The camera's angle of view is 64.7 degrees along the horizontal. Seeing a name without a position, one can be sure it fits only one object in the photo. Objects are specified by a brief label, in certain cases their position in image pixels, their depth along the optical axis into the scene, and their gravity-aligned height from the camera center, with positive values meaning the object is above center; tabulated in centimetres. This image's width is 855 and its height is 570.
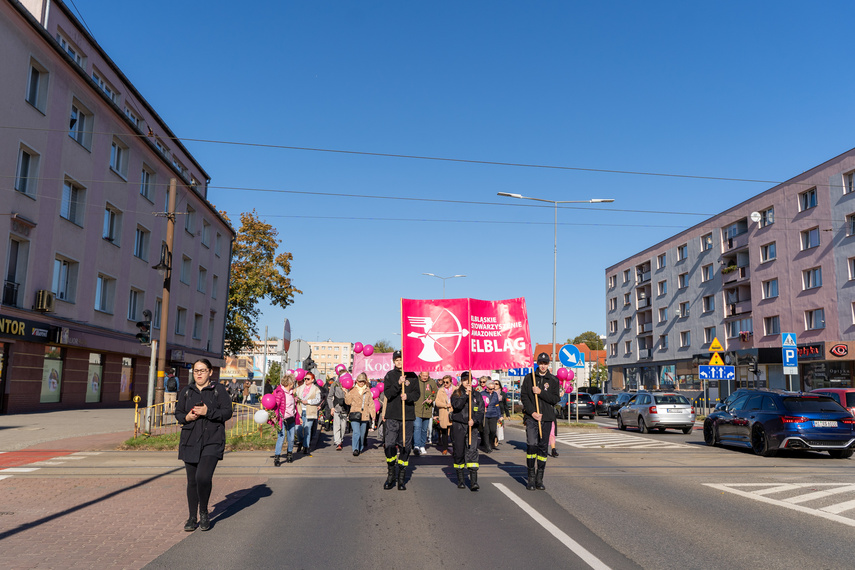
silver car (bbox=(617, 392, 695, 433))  2222 -95
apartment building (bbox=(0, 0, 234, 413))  2212 +618
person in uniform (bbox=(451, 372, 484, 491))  983 -73
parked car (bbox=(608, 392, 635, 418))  3469 -100
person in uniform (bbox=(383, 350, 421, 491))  977 -56
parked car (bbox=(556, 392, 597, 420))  3350 -125
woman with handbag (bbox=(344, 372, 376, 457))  1425 -63
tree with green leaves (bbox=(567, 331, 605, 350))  11675 +746
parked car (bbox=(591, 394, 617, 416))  3928 -114
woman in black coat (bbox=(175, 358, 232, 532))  679 -55
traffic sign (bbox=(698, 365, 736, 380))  2759 +51
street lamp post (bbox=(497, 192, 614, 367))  2672 +469
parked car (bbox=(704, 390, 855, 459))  1392 -81
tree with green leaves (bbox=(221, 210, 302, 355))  4503 +653
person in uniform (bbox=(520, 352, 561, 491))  970 -45
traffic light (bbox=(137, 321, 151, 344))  1642 +106
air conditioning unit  2347 +256
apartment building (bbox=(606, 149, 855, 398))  3750 +657
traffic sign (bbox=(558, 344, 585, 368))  2417 +94
